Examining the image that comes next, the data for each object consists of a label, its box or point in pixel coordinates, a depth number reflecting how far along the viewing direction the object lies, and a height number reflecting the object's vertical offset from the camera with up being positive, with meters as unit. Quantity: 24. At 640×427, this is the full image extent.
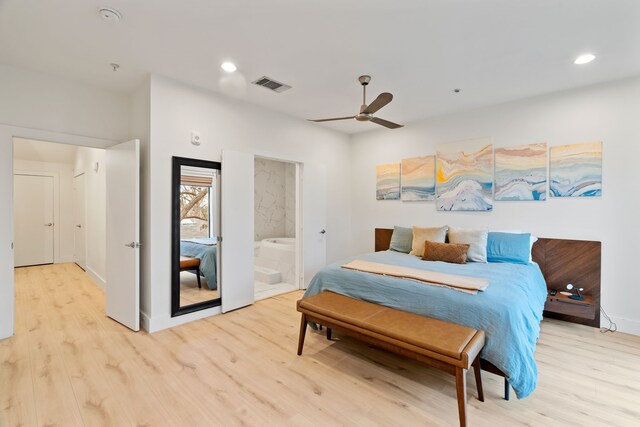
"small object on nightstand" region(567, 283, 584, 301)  3.12 -0.93
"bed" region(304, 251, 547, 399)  1.89 -0.72
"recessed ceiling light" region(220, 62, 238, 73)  2.84 +1.41
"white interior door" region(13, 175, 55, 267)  6.00 -0.24
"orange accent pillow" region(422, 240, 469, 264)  3.30 -0.49
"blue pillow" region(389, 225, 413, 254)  4.05 -0.42
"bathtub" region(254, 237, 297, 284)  4.93 -0.86
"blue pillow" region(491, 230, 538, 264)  3.35 -0.33
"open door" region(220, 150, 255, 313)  3.56 -0.27
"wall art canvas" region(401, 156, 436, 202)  4.40 +0.49
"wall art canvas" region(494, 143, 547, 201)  3.53 +0.47
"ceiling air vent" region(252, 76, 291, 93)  3.18 +1.41
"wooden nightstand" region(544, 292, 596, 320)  2.95 -0.99
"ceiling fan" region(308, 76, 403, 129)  2.61 +0.96
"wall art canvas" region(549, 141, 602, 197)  3.21 +0.46
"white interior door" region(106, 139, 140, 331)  3.04 -0.27
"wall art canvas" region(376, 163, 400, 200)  4.79 +0.47
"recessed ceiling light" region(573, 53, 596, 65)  2.63 +1.40
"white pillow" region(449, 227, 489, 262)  3.38 -0.36
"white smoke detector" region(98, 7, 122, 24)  2.06 +1.39
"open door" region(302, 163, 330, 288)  4.61 -0.13
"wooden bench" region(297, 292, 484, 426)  1.74 -0.84
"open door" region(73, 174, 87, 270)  5.77 -0.28
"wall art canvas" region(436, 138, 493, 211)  3.91 +0.48
